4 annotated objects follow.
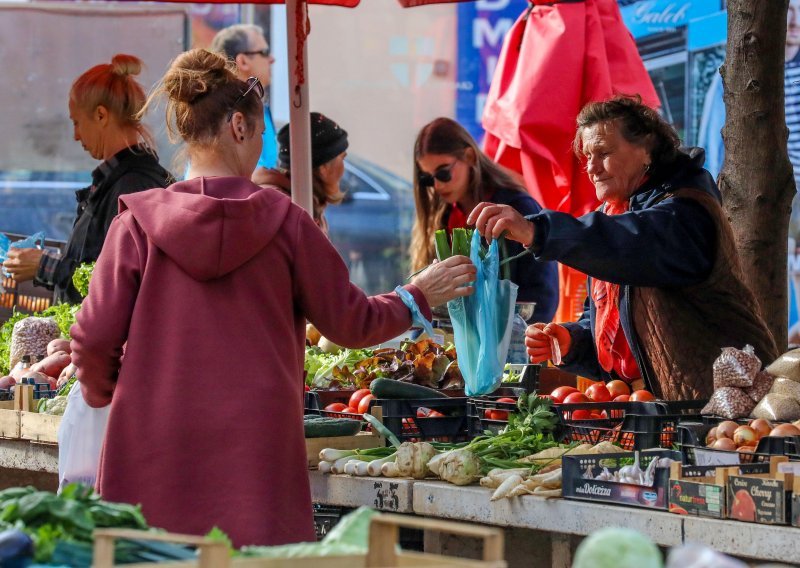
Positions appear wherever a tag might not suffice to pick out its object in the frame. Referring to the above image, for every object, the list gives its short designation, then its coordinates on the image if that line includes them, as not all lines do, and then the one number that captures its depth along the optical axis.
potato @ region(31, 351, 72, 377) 9.64
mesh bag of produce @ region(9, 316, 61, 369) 10.32
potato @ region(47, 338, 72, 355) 9.94
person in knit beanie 12.56
